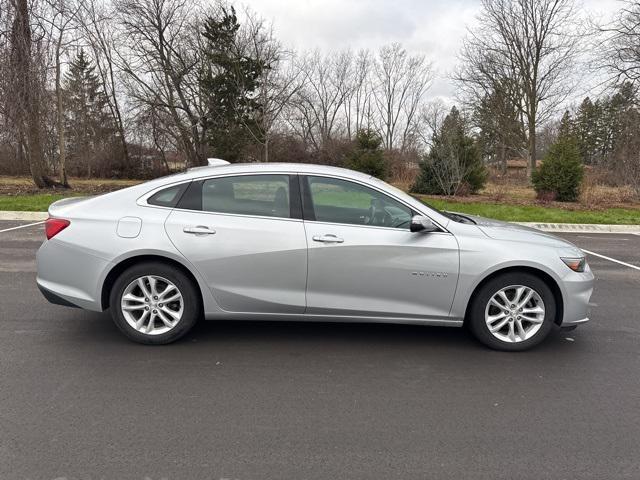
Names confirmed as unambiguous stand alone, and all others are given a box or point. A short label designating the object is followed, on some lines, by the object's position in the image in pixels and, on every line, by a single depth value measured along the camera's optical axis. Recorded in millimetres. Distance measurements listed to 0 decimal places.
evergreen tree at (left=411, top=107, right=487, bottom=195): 19141
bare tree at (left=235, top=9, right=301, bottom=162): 25156
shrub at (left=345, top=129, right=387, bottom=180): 23625
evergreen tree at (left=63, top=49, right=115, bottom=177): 39719
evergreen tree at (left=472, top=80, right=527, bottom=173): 33125
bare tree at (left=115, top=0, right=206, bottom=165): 29141
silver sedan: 3840
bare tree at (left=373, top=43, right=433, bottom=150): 49381
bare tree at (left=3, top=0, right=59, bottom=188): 16328
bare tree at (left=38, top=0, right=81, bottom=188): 17062
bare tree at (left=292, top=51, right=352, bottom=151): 39938
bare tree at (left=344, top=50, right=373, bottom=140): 46438
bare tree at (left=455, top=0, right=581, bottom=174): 31094
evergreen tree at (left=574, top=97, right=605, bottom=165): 51719
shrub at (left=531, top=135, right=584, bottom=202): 18688
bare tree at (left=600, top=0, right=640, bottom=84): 19938
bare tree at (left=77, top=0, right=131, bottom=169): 19266
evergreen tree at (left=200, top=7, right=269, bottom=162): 25453
